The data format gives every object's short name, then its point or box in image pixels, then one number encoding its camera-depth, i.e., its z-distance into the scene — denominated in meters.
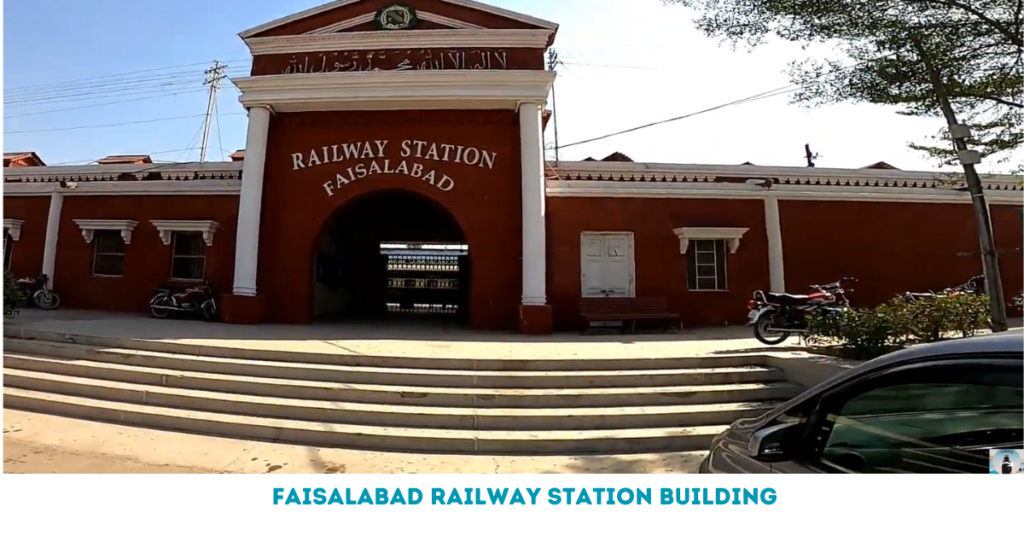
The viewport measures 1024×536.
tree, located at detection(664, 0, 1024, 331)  4.81
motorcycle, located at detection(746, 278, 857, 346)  6.73
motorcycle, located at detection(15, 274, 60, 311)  9.86
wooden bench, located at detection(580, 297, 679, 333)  8.35
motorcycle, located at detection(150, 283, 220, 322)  8.95
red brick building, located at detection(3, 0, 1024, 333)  8.55
